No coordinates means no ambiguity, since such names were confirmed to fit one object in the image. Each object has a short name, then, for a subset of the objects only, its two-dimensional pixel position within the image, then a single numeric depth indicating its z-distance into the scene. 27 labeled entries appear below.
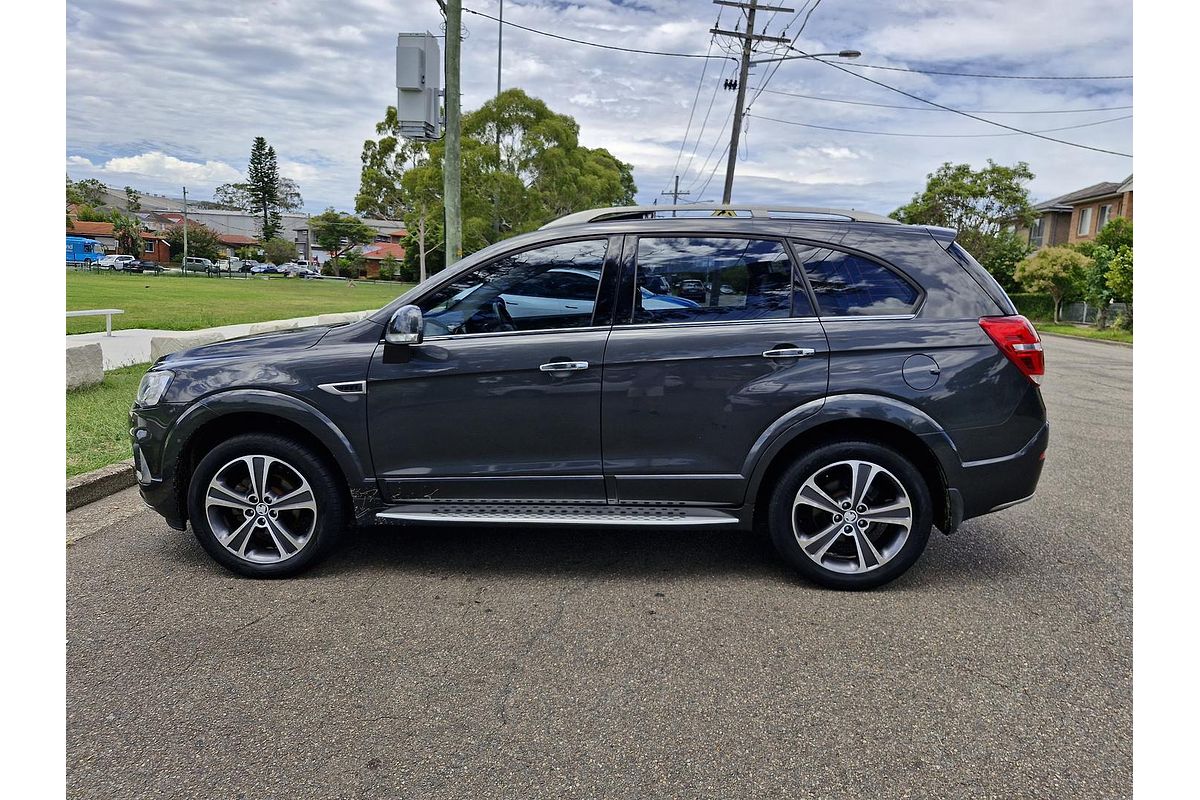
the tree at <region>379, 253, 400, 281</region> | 79.31
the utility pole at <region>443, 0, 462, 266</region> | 10.20
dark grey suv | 3.77
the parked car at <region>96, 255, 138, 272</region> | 64.62
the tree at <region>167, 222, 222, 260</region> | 85.00
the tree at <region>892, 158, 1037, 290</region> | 46.28
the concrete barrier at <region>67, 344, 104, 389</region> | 8.20
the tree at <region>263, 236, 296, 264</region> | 90.88
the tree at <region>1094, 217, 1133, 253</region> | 34.39
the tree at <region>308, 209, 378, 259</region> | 87.06
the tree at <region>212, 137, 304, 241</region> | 100.88
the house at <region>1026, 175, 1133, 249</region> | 45.28
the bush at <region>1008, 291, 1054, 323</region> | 40.06
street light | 21.81
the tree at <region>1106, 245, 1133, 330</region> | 25.41
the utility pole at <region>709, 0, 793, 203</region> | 24.69
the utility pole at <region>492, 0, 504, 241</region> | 36.75
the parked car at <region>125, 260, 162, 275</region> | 64.00
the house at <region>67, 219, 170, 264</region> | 88.00
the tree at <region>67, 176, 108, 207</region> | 90.46
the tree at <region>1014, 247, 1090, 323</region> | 36.03
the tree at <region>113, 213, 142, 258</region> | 84.38
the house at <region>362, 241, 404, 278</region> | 93.19
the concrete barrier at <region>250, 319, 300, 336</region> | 12.30
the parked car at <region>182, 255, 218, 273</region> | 71.62
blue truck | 67.41
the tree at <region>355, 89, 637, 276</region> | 36.09
